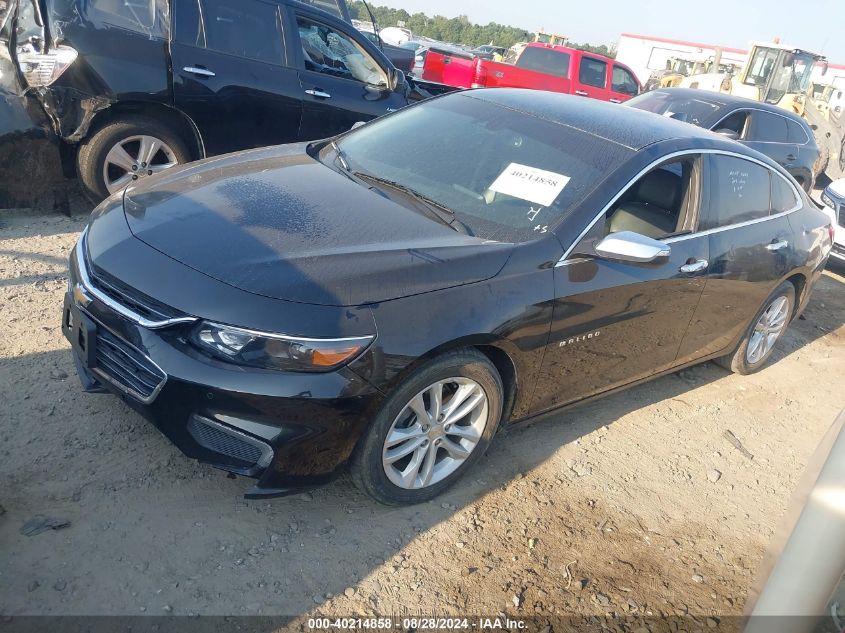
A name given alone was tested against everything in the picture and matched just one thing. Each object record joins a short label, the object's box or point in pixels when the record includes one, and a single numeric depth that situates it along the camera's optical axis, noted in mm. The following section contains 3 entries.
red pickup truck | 12766
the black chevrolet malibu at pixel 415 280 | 2420
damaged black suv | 4988
